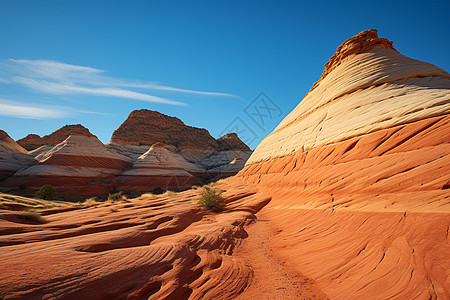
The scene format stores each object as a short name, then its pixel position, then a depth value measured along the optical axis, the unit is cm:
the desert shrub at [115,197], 1753
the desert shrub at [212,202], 1044
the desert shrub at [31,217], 651
